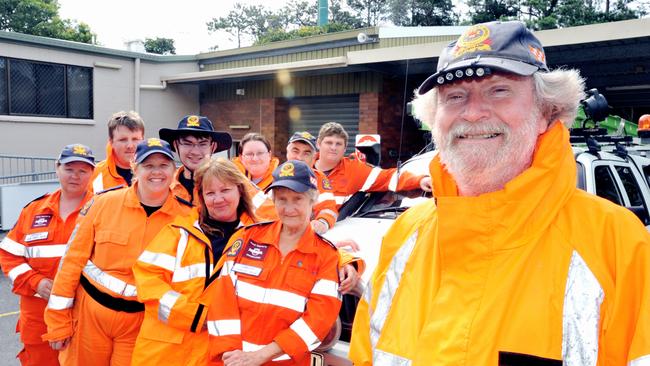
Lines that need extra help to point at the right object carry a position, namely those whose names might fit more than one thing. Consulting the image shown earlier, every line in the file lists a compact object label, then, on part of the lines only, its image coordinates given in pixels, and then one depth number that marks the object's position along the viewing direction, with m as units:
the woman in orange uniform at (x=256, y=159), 4.90
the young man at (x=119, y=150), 4.43
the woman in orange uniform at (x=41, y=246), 3.79
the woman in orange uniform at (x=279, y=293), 2.69
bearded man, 1.39
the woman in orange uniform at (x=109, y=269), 3.15
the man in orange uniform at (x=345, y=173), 4.45
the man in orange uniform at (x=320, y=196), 3.70
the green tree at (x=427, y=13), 39.09
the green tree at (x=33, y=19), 39.09
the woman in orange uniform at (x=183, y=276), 2.88
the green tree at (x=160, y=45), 49.62
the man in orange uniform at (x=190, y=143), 4.02
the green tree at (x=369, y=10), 55.38
